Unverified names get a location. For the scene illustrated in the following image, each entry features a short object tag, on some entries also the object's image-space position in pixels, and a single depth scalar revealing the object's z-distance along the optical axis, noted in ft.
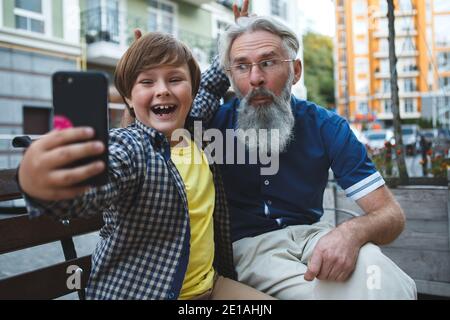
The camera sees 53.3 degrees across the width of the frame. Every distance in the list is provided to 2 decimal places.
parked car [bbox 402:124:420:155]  72.06
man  6.09
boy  3.16
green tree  139.54
